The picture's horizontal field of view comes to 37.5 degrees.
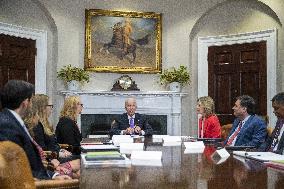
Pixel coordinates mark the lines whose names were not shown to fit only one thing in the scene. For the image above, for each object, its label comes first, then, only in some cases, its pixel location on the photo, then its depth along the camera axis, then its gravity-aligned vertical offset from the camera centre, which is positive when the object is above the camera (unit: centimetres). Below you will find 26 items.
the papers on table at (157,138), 469 -56
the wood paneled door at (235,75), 786 +30
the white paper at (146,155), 273 -43
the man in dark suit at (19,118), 262 -17
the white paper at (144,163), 268 -47
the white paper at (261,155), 290 -48
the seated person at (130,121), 593 -44
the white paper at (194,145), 385 -51
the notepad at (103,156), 272 -44
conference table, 198 -46
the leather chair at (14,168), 184 -36
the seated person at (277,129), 381 -36
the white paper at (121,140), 406 -49
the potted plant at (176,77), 819 +25
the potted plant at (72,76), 787 +27
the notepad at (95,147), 342 -48
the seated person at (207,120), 540 -39
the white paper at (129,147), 341 -47
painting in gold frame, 825 +98
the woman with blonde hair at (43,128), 357 -38
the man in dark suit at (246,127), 418 -38
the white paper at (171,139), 460 -54
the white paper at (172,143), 426 -55
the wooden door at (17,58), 739 +59
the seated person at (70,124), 501 -40
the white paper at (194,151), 356 -53
